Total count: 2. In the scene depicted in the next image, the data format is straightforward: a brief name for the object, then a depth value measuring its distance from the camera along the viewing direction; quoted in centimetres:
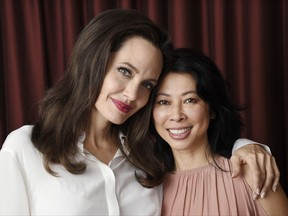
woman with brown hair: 133
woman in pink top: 149
